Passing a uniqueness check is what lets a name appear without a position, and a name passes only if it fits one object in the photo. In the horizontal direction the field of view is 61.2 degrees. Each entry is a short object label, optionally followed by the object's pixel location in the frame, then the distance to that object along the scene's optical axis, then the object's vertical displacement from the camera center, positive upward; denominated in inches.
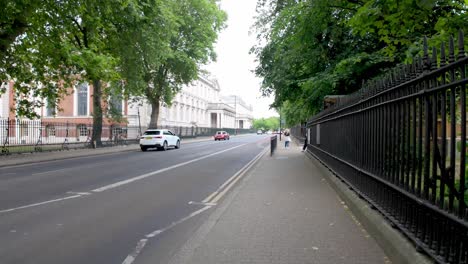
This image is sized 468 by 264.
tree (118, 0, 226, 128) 1586.4 +343.1
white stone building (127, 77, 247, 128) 2442.2 +199.7
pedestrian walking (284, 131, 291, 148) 1271.9 -17.2
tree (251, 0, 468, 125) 321.7 +111.2
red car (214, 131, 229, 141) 2410.7 -13.5
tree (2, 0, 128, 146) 714.8 +174.0
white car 1192.8 -20.0
